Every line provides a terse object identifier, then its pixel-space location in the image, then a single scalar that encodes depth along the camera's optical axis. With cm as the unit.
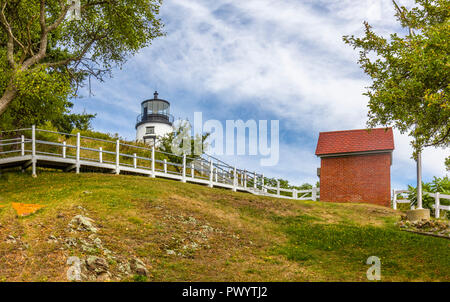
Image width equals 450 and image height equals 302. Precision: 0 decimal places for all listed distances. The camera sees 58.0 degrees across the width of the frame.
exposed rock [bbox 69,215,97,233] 1327
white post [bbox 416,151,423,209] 1947
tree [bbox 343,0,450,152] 1338
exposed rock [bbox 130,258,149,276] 1124
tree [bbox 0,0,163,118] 1978
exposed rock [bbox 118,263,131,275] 1111
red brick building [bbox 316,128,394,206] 3063
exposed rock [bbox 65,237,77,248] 1188
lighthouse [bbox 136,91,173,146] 5093
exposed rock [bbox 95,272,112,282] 1039
